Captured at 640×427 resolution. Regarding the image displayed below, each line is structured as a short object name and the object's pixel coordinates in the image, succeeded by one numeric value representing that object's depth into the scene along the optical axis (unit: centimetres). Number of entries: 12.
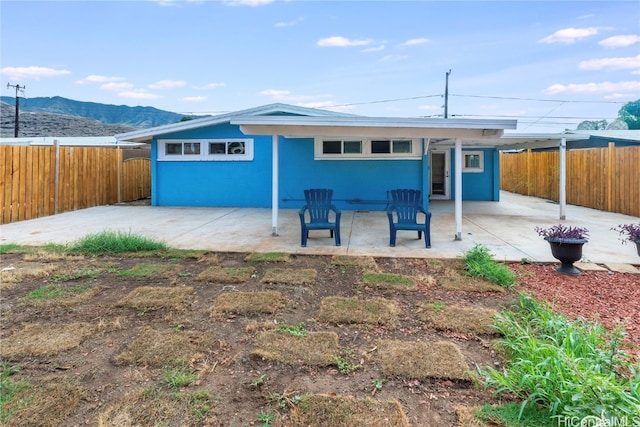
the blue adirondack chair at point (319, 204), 682
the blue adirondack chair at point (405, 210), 623
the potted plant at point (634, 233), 505
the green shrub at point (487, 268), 433
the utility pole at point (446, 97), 2836
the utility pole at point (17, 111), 2561
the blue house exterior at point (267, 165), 1074
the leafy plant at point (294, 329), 305
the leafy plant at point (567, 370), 184
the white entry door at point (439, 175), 1424
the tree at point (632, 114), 2769
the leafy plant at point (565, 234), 461
